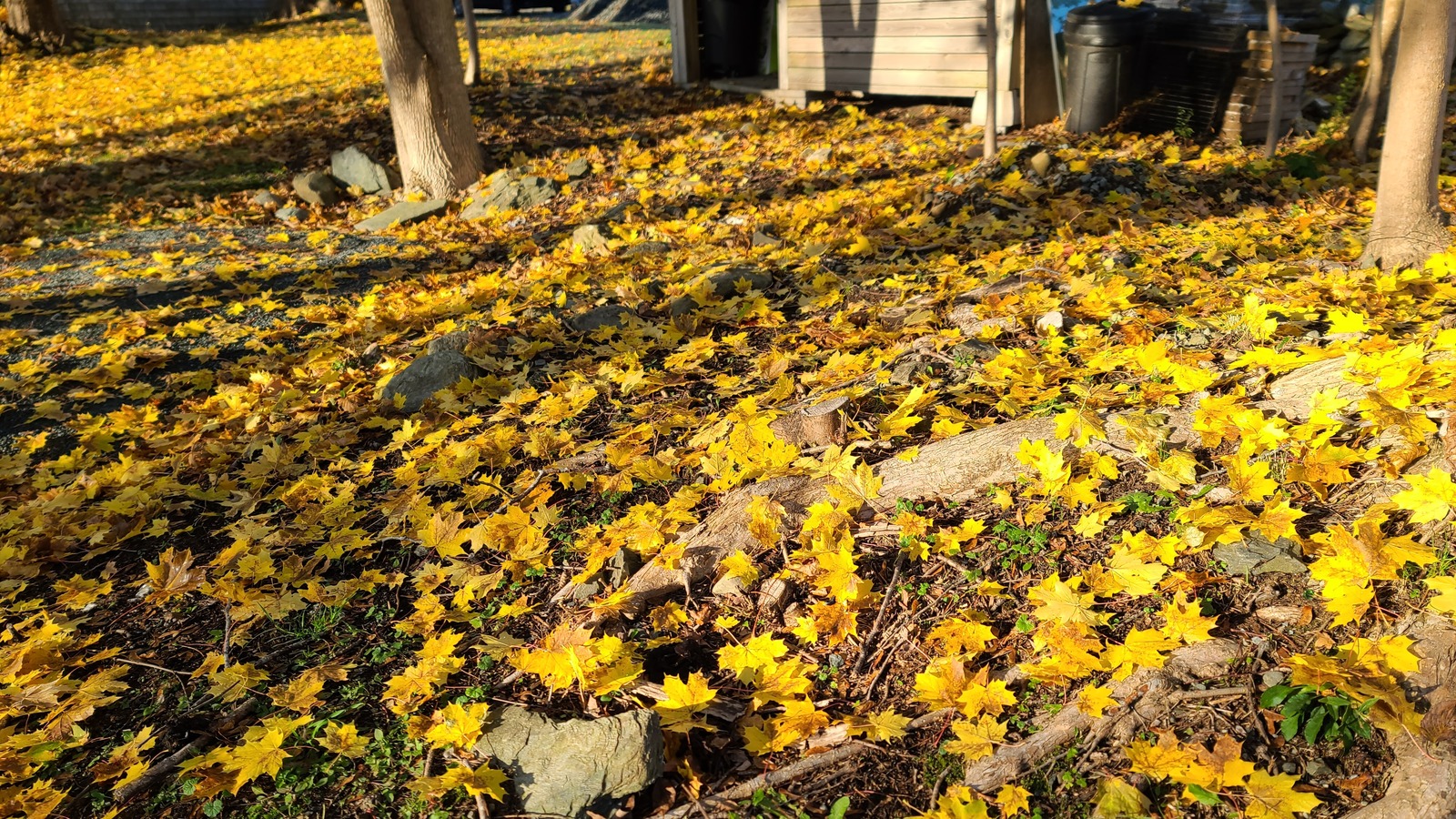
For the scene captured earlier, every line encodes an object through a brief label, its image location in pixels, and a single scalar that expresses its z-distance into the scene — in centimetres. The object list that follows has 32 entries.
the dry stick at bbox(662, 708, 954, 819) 184
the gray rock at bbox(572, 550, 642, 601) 248
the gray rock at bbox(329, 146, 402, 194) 793
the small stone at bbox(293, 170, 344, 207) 781
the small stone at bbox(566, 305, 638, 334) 448
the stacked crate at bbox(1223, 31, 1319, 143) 692
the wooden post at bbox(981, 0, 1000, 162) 650
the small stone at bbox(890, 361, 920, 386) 321
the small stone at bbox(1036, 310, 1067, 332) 348
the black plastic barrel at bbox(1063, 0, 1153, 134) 721
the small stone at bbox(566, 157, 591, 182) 796
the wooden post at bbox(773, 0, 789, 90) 1002
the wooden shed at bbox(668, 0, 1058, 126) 789
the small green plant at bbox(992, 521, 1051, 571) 232
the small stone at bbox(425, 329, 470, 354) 412
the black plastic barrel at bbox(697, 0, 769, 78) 1152
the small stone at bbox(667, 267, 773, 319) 469
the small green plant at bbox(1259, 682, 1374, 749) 169
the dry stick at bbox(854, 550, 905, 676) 214
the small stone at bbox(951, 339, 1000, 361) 334
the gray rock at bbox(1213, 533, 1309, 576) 208
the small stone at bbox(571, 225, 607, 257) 596
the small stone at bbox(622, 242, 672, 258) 573
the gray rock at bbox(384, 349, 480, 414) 385
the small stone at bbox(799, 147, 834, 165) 772
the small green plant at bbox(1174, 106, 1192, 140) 720
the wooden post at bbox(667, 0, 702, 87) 1122
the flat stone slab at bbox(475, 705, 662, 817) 186
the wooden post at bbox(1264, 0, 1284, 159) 657
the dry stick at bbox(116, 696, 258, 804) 202
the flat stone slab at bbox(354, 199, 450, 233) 708
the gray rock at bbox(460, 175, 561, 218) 729
